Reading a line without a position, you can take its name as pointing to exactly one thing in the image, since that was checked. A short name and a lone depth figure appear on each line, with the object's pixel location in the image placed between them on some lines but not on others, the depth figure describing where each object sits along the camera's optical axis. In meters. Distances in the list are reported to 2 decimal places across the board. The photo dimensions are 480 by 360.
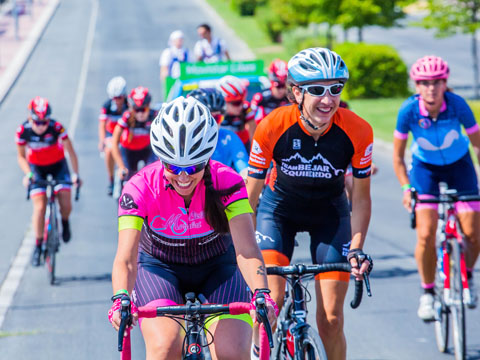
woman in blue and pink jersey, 15.06
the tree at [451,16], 47.98
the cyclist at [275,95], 23.74
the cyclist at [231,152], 14.54
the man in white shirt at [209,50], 40.74
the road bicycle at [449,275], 14.42
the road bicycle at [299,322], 10.23
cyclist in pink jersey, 9.31
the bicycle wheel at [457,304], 14.29
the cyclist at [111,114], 27.07
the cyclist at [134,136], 23.90
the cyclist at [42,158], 22.14
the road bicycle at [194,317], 8.43
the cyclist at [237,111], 19.44
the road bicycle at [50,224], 21.36
